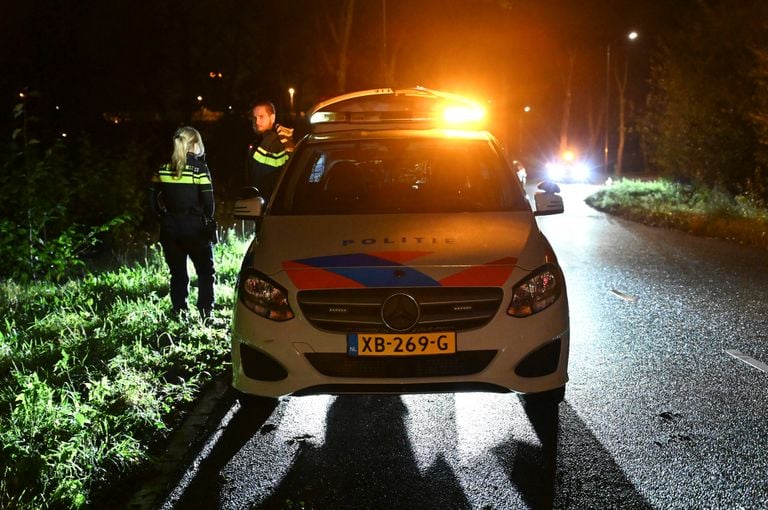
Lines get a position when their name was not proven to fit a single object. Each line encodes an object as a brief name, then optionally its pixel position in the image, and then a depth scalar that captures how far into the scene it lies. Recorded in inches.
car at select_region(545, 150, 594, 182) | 1691.7
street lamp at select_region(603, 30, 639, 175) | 1322.3
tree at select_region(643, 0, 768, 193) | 732.0
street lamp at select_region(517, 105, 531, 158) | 3090.6
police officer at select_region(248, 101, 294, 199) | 317.4
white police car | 172.1
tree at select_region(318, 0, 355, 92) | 1248.2
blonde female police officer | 269.9
